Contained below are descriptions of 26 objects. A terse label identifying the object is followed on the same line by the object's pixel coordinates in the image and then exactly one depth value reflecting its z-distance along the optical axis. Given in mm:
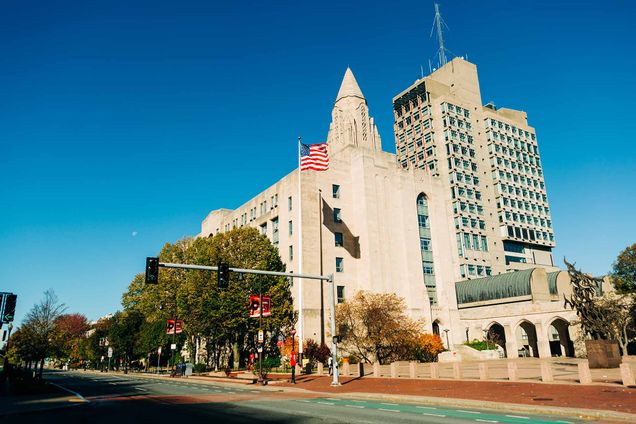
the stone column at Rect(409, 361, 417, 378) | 32709
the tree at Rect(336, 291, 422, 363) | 48625
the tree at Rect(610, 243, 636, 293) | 77812
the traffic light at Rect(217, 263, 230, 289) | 22386
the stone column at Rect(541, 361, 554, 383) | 24609
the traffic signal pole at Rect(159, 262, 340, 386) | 27734
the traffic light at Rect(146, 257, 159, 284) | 19516
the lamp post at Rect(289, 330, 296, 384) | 33594
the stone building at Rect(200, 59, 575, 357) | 61906
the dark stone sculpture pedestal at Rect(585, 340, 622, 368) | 31953
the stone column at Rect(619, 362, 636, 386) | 20734
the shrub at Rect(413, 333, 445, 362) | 53438
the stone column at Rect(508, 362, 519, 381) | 26469
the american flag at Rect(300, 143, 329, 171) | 37341
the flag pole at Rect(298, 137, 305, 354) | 48538
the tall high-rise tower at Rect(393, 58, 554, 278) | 94688
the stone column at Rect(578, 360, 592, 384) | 22672
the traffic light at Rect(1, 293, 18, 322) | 23969
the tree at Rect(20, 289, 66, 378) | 44469
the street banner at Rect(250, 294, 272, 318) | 34366
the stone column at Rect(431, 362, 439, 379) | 31072
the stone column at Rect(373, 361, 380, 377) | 35856
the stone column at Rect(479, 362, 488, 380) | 28188
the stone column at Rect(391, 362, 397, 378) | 33938
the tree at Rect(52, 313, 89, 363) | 114312
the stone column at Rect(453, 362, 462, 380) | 29688
